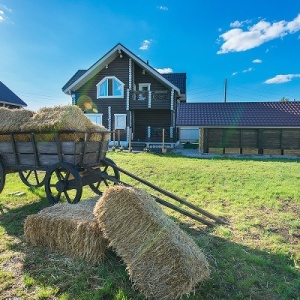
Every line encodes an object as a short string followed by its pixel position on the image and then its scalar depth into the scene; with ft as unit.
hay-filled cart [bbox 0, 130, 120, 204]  16.44
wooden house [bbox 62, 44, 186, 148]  72.49
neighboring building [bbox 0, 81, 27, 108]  89.92
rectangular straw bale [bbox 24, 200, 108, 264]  10.85
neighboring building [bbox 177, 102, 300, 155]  57.41
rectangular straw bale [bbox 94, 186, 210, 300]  8.46
